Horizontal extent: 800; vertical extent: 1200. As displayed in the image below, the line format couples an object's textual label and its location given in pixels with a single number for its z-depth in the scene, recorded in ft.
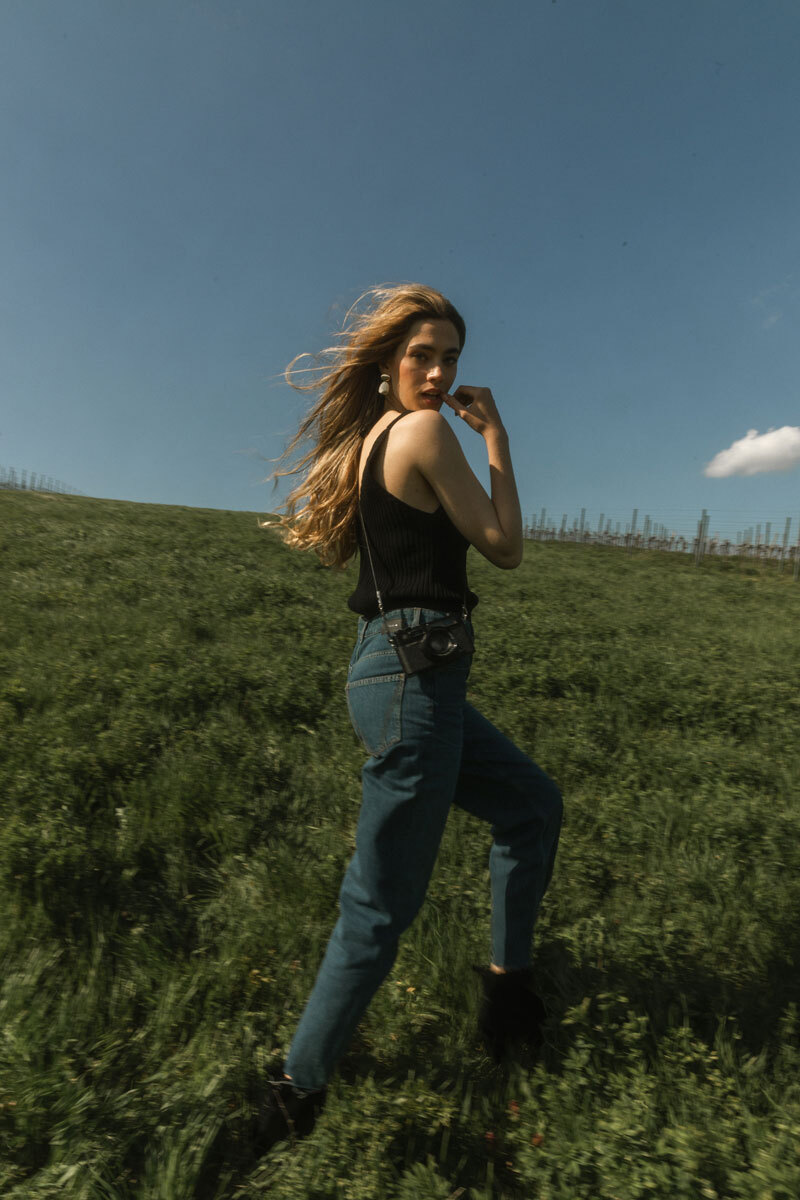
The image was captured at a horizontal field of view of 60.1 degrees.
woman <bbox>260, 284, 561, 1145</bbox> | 6.35
